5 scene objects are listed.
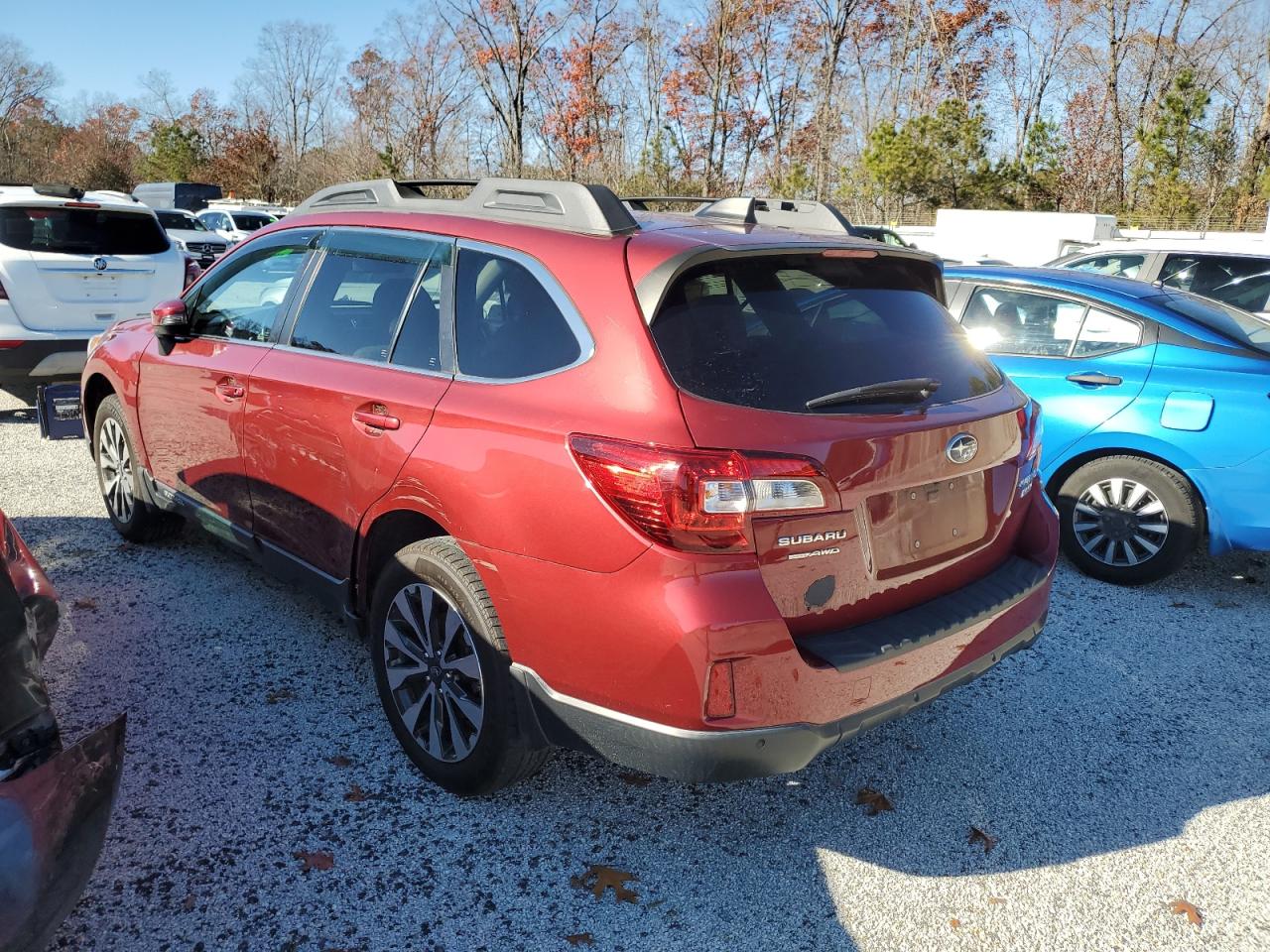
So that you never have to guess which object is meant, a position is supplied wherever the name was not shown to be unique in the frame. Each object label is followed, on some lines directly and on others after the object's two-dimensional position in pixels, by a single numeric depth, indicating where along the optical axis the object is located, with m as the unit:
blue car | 4.63
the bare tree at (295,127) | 55.63
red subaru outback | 2.32
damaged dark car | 2.06
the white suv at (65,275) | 7.46
